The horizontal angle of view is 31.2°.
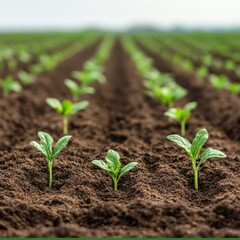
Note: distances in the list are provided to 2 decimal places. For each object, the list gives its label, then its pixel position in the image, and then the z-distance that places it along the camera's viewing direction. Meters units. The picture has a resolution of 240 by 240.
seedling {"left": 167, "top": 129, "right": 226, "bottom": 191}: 3.78
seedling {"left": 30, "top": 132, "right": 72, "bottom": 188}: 3.87
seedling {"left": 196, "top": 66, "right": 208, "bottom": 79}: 10.66
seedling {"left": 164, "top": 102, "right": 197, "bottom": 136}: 5.22
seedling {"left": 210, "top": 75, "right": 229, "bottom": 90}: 8.20
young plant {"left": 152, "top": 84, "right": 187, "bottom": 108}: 6.35
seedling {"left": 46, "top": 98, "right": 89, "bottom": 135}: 5.35
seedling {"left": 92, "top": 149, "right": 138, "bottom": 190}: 3.71
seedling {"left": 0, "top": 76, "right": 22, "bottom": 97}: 7.59
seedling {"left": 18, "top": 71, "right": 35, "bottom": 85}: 9.18
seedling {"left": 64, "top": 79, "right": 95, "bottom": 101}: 6.98
